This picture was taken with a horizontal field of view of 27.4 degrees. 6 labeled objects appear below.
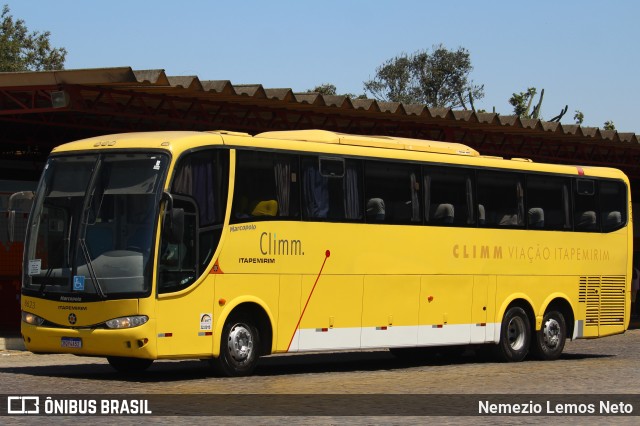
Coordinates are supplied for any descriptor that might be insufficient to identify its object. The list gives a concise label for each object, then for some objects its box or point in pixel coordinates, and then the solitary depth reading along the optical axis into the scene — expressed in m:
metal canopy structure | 24.14
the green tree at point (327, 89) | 95.94
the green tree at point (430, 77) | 103.12
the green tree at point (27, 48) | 89.88
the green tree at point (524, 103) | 84.88
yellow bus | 16.22
